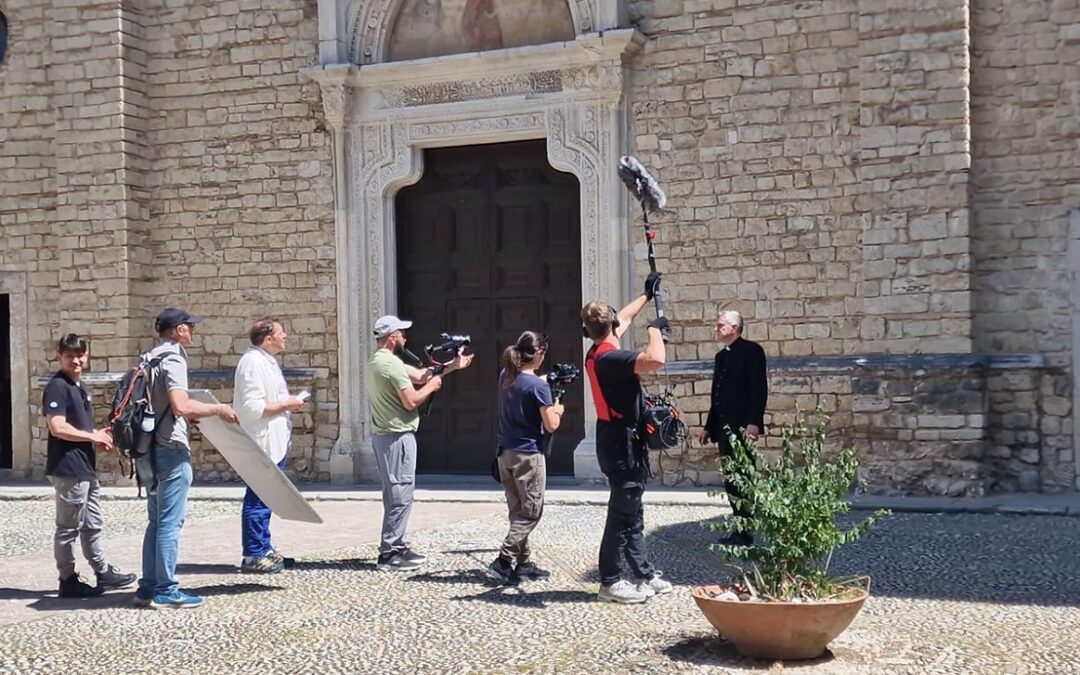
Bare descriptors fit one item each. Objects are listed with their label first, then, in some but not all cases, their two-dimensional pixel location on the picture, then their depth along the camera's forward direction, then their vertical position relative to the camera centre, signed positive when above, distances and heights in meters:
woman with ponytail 6.87 -0.68
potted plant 5.01 -1.04
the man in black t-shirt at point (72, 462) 6.87 -0.73
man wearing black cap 6.54 -0.77
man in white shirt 7.35 -0.50
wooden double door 12.09 +0.52
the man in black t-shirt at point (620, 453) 6.31 -0.65
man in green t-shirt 7.54 -0.67
